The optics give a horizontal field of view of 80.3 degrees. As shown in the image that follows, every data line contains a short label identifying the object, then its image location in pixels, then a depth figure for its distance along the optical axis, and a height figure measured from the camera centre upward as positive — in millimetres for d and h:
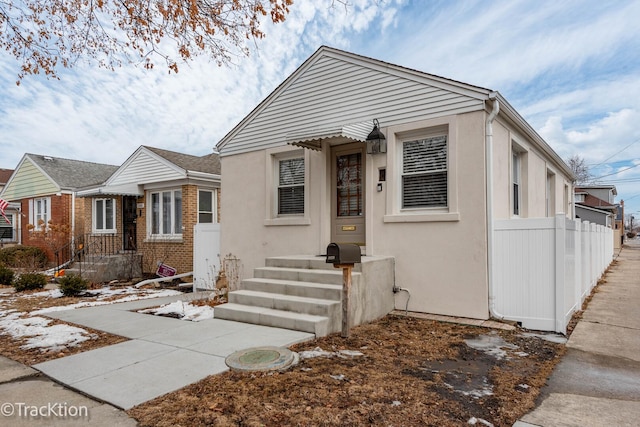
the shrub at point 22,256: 15442 -1558
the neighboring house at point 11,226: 22069 -453
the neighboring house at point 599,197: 31450 +1840
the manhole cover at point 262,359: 3840 -1515
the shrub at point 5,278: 10964 -1700
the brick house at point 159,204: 12352 +502
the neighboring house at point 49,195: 16328 +1117
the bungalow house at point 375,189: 6043 +543
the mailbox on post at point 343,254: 4789 -469
